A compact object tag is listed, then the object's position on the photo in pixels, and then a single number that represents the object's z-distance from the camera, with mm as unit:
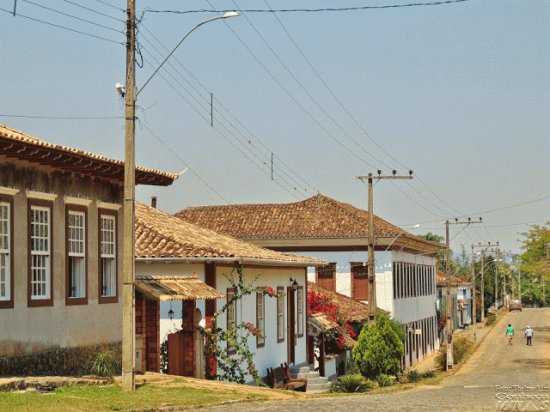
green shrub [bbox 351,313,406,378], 40938
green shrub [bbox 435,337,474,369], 54969
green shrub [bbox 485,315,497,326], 105375
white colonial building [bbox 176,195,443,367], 53750
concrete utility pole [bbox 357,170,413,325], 40428
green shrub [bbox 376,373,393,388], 39406
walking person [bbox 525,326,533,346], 67888
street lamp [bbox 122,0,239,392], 19500
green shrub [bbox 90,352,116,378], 22641
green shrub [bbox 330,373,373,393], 33938
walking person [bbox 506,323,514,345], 68500
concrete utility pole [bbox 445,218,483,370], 51906
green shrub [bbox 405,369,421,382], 43147
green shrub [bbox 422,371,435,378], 45909
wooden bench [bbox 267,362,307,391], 33094
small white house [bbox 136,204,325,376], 27562
